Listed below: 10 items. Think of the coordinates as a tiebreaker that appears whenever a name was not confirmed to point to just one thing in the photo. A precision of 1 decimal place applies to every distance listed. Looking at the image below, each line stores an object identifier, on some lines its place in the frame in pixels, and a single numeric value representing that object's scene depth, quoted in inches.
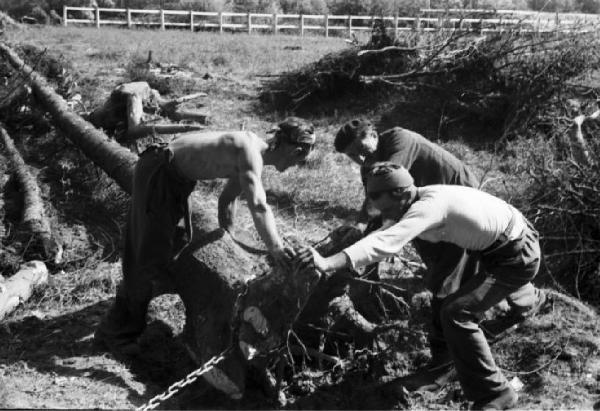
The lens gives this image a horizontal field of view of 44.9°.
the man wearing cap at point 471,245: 153.7
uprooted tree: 166.7
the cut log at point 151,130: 282.6
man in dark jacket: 178.5
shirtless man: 165.9
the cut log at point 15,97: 360.5
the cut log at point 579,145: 272.7
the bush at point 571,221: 252.1
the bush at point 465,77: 393.4
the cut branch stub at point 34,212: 244.2
